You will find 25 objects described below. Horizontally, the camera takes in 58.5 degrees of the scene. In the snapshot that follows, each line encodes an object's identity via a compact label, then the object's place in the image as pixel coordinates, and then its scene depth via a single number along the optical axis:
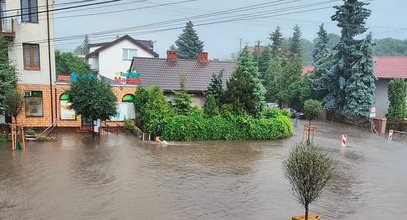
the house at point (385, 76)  36.16
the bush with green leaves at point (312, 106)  29.97
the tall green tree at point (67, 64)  43.34
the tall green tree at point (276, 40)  76.62
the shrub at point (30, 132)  22.06
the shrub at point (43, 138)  21.39
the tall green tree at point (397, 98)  30.92
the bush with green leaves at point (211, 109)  24.16
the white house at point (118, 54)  44.19
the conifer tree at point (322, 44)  59.71
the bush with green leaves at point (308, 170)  8.17
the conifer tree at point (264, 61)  62.79
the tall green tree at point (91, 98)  22.11
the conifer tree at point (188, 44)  61.53
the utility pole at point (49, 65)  24.36
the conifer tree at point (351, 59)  33.72
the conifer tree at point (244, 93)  24.55
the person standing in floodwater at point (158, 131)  22.80
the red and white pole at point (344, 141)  22.79
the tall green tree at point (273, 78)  49.62
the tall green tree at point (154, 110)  22.98
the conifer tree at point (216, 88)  25.91
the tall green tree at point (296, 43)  76.89
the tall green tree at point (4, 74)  21.38
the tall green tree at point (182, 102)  24.34
